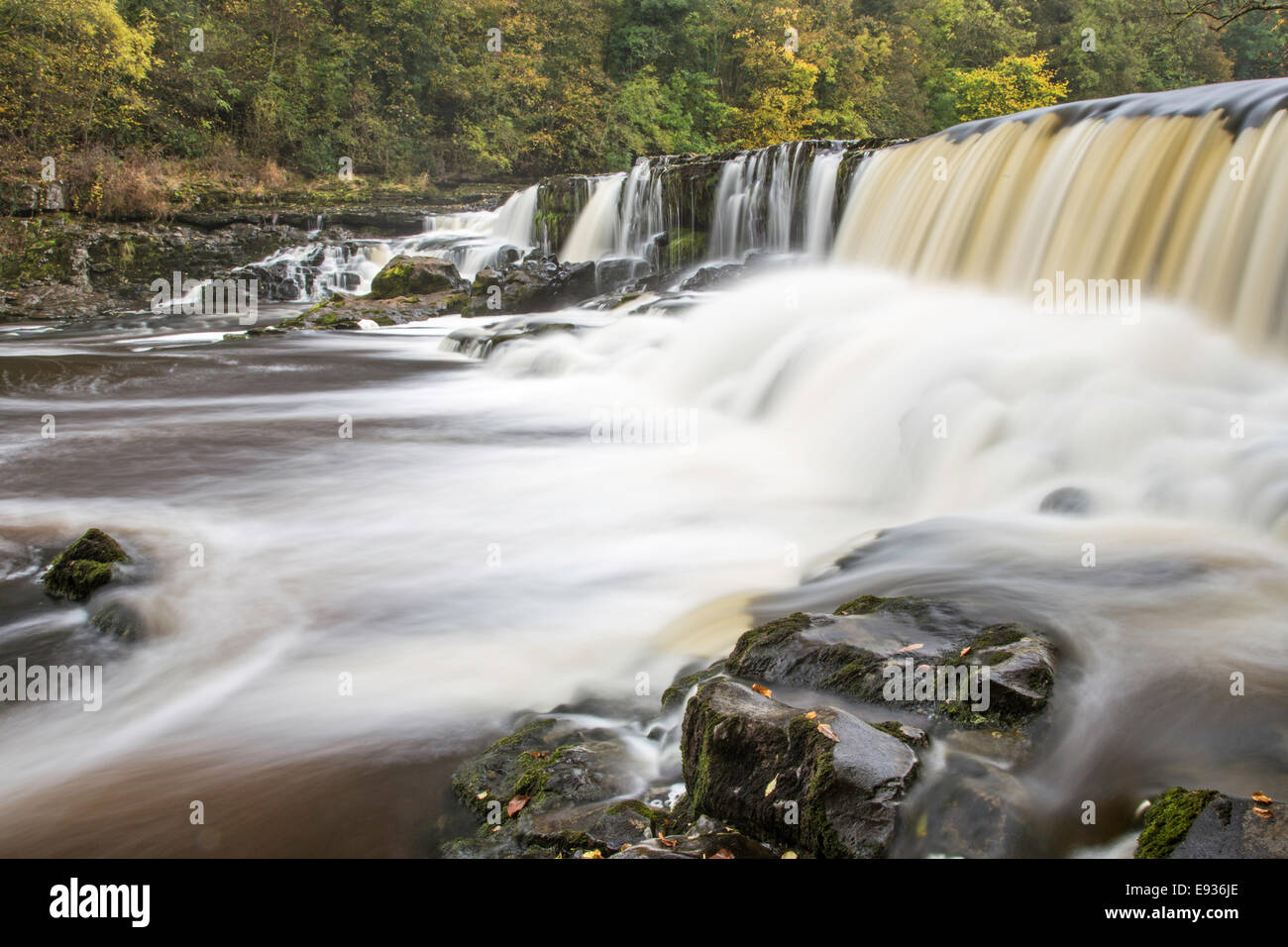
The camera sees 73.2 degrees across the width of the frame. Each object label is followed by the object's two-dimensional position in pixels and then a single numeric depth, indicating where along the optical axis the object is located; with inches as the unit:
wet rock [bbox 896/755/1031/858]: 91.0
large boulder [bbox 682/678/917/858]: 89.8
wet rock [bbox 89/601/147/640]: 160.4
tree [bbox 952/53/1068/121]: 1311.5
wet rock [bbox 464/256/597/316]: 663.1
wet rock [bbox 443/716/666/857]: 97.2
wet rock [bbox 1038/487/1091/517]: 200.7
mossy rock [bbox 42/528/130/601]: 172.7
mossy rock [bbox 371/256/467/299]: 706.2
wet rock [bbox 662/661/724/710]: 130.8
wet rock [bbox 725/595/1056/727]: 113.5
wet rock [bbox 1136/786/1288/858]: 80.0
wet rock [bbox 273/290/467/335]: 617.0
